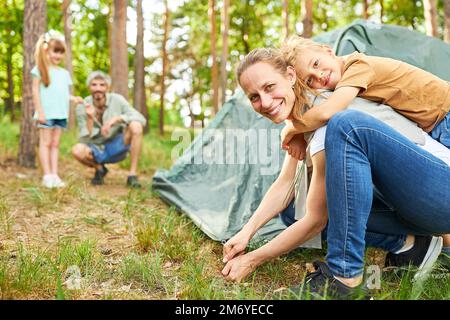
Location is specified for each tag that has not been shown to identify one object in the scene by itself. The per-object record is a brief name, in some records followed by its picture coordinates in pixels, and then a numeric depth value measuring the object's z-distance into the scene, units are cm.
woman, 154
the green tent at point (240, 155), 278
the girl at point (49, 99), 409
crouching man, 431
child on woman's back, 176
